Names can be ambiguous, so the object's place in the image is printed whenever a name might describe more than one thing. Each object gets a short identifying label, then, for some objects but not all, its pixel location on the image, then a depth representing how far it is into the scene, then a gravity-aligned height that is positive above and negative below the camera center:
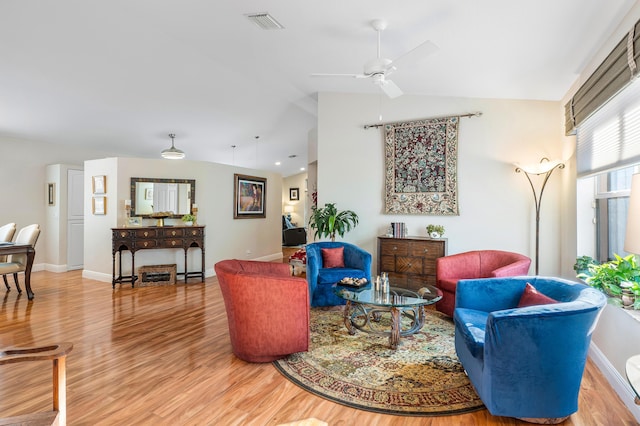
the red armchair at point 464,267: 3.74 -0.64
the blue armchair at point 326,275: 4.17 -0.79
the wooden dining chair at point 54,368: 1.37 -0.69
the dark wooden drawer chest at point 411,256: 4.53 -0.62
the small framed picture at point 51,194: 6.70 +0.38
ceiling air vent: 3.12 +1.86
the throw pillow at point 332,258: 4.57 -0.63
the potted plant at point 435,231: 4.73 -0.26
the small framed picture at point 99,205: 5.87 +0.13
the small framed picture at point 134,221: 5.73 -0.15
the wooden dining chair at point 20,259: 4.63 -0.69
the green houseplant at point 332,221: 5.10 -0.13
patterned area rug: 2.16 -1.23
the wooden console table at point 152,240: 5.40 -0.47
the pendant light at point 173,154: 6.05 +1.08
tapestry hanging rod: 4.69 +1.40
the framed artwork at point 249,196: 7.11 +0.36
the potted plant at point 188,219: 6.00 -0.12
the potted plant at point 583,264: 3.26 -0.51
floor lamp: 4.05 +0.53
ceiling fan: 2.72 +1.32
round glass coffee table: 2.96 -0.81
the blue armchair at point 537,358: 1.80 -0.81
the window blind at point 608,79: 2.23 +1.08
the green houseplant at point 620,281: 2.26 -0.50
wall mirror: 5.88 +0.30
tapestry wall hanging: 4.82 +0.69
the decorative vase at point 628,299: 2.26 -0.59
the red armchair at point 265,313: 2.64 -0.81
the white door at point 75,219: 6.77 -0.14
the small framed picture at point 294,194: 12.81 +0.72
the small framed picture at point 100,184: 5.86 +0.50
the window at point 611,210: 3.01 +0.03
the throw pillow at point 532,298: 2.27 -0.61
